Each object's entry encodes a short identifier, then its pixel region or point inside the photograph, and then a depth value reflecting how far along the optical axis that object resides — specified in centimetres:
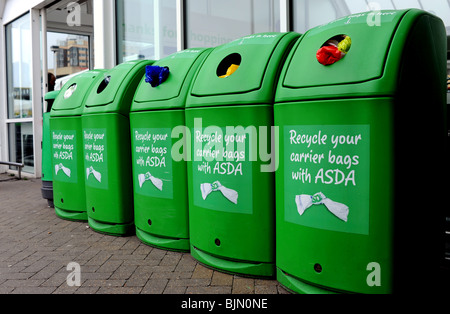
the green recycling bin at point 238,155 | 244
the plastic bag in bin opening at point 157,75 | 312
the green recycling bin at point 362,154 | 196
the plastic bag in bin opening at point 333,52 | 208
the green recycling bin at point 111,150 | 342
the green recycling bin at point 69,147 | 399
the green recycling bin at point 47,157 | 467
